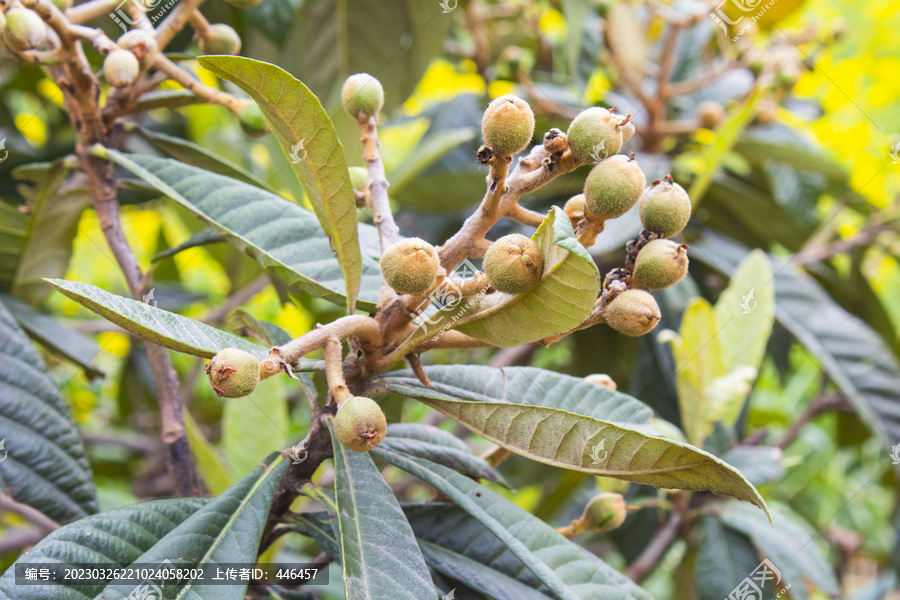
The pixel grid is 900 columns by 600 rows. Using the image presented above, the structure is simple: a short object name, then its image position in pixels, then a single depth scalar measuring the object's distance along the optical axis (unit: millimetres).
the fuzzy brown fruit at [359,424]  475
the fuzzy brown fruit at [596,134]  493
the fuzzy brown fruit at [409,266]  482
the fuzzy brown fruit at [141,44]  594
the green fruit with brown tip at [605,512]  592
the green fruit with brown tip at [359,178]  561
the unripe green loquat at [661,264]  493
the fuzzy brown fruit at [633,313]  491
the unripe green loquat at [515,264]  476
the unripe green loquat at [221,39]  632
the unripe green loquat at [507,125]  495
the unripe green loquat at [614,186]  485
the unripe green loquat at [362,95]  541
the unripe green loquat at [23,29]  566
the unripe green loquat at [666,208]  500
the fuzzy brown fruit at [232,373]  467
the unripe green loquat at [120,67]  585
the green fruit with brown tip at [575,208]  520
